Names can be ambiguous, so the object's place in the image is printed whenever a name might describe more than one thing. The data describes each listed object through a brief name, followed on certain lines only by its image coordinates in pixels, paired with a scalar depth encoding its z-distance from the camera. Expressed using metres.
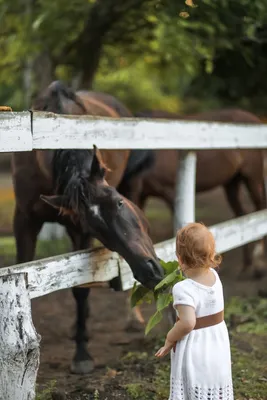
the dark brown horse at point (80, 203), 6.98
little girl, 5.29
